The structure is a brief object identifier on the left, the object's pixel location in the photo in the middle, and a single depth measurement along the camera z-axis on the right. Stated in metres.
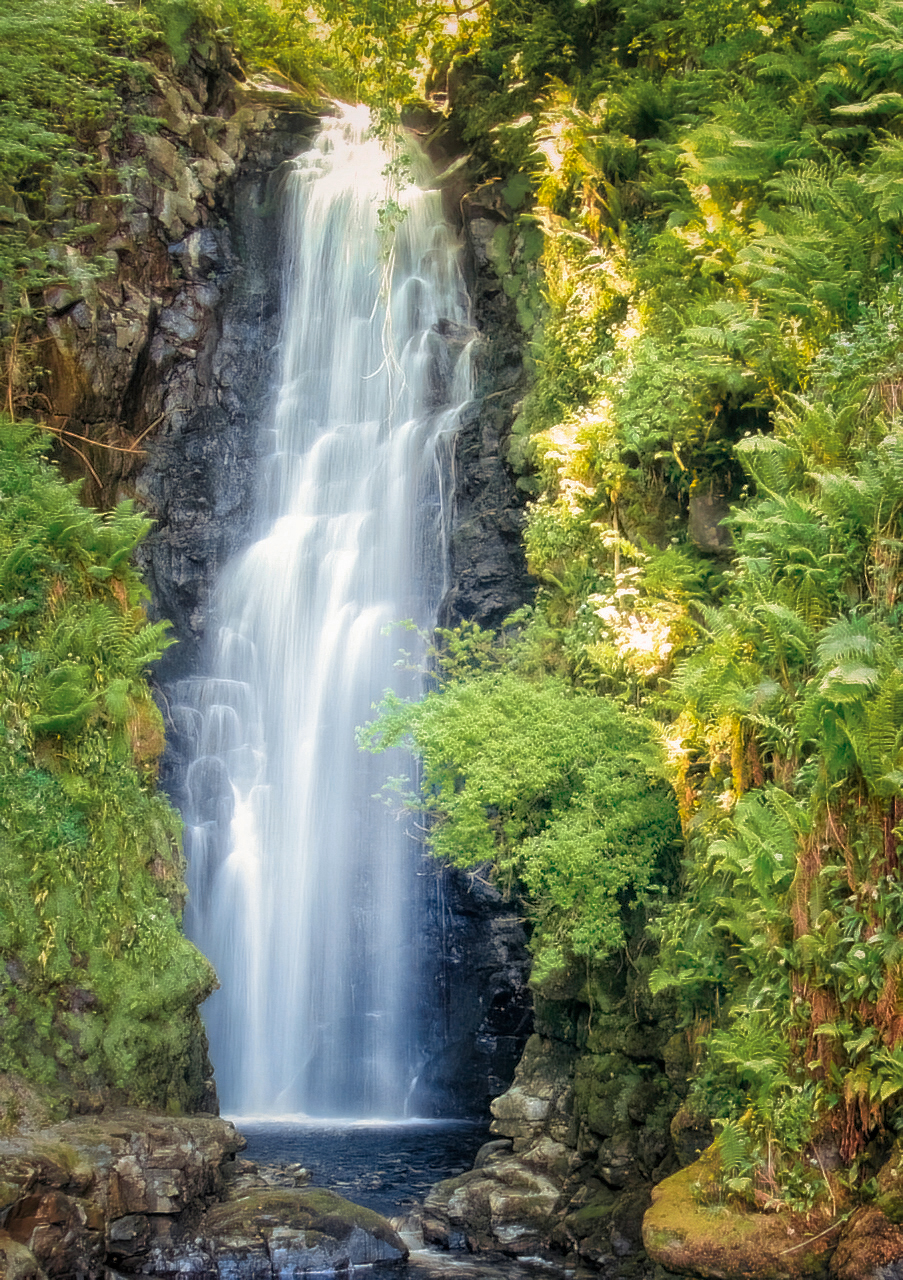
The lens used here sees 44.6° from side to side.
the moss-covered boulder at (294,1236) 9.91
